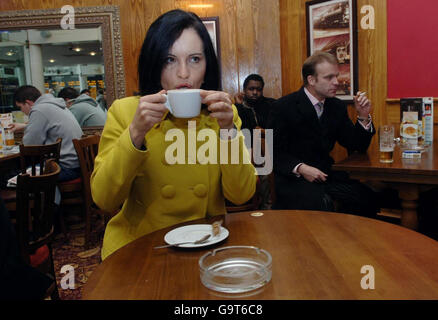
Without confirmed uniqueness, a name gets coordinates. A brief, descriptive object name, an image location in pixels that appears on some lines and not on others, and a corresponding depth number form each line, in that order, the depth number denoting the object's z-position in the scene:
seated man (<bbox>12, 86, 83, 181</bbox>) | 3.82
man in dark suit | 2.71
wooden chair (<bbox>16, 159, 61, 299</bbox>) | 1.51
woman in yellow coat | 1.27
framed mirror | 4.87
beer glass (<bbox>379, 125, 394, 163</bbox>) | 2.31
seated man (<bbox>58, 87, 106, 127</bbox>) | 4.99
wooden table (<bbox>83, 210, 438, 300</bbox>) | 0.75
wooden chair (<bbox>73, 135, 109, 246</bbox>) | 3.17
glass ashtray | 0.77
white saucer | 0.98
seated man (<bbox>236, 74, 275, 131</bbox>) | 4.53
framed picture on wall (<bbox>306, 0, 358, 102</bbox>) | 3.93
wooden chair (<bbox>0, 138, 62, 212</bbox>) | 2.83
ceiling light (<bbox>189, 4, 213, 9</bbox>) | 4.76
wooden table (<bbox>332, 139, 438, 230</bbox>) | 2.07
